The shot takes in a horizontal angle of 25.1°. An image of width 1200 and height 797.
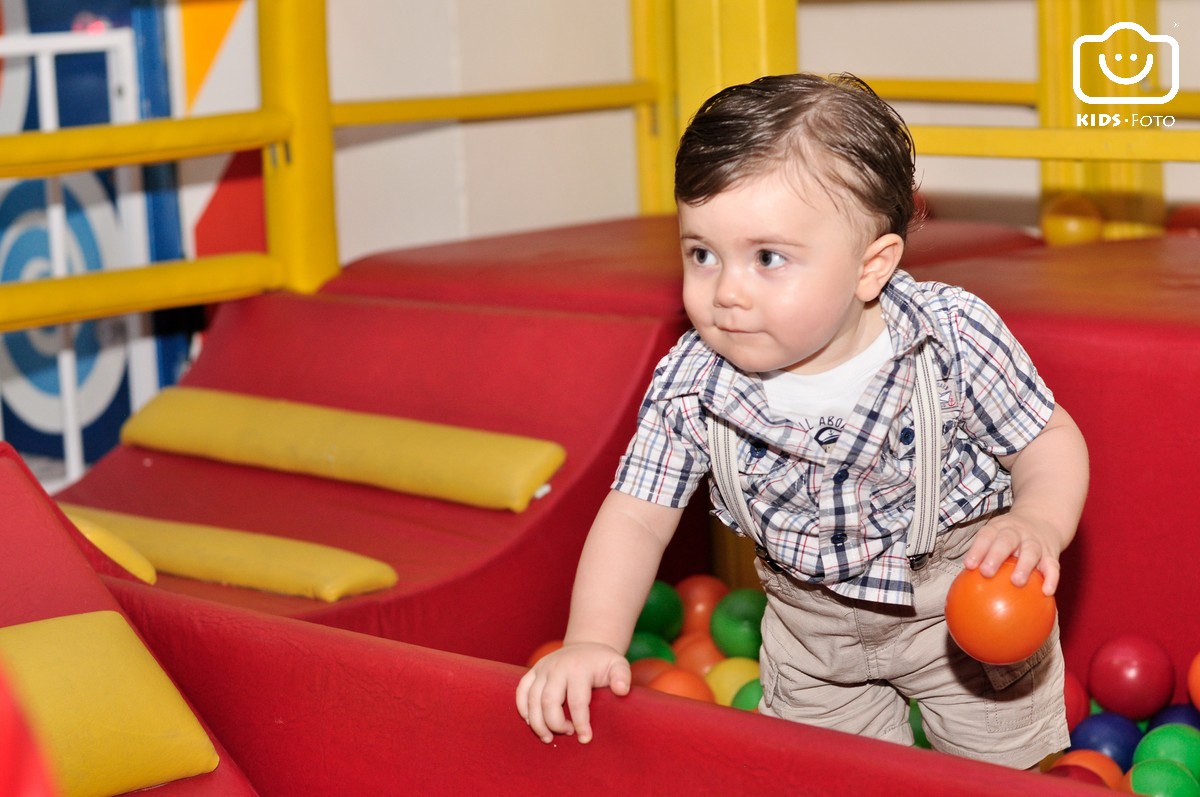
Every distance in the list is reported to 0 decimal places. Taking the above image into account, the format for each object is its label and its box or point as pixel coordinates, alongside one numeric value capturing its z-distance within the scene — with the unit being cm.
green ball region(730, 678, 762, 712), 198
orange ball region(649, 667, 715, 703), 197
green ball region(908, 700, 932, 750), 194
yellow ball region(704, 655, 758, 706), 206
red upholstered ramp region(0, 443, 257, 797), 167
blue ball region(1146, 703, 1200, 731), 192
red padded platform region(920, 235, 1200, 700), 186
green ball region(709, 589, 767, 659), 210
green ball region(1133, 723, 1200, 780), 184
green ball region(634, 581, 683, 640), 217
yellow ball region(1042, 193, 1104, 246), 273
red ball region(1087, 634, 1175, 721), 190
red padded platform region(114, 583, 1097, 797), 141
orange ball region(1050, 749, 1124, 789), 181
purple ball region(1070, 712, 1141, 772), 190
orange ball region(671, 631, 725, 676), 214
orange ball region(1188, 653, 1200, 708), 187
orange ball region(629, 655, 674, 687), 201
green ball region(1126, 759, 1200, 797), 175
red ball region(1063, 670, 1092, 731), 193
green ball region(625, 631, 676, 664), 212
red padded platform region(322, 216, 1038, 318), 228
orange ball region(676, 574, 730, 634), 220
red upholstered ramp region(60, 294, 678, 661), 200
